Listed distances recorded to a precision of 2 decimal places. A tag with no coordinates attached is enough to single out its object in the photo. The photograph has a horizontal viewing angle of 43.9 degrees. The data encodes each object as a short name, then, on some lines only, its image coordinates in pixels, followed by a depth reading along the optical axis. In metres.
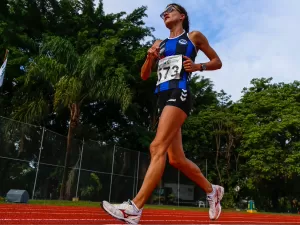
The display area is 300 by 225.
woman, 3.11
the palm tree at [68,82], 15.77
